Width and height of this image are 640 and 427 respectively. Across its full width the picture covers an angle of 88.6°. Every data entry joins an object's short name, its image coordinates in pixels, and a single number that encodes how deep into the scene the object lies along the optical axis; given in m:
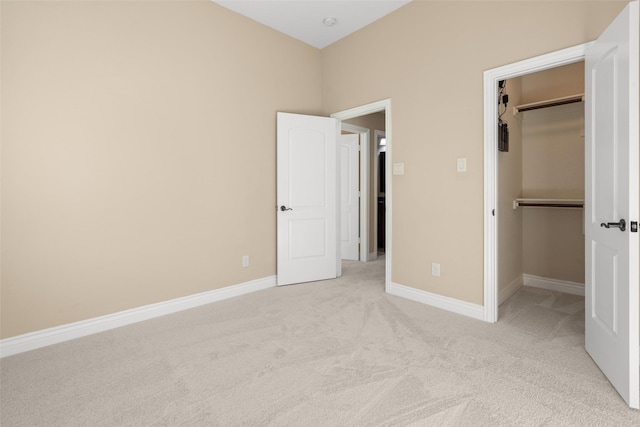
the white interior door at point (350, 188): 5.39
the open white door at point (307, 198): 3.95
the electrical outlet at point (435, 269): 3.20
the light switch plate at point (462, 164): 2.96
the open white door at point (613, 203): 1.64
